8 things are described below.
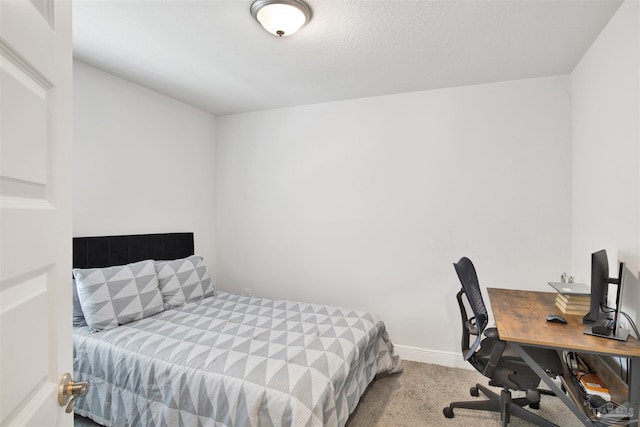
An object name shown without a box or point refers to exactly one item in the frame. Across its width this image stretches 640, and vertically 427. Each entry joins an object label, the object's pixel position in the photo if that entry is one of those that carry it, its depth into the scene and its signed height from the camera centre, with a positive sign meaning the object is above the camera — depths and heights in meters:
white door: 0.55 +0.01
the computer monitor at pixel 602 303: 1.57 -0.46
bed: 1.69 -0.85
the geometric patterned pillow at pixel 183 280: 2.79 -0.62
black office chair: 1.88 -0.90
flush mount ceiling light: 1.73 +1.08
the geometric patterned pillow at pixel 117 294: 2.25 -0.60
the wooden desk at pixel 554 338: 1.43 -0.60
